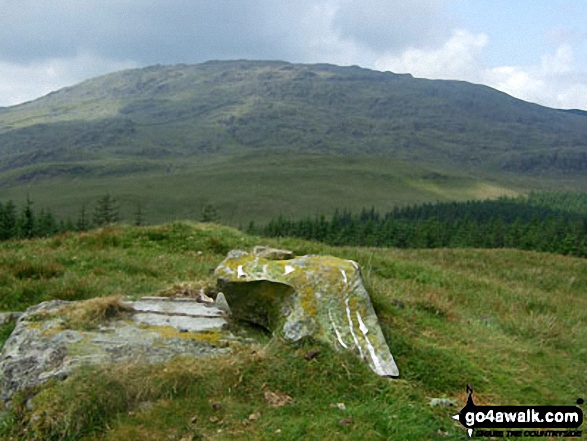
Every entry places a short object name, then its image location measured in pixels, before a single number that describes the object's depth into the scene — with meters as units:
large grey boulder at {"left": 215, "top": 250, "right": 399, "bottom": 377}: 7.70
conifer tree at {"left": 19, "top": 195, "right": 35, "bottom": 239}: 58.25
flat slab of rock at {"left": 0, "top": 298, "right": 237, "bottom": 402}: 6.91
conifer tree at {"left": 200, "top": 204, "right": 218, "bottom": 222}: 79.31
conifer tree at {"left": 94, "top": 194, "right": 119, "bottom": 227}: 83.19
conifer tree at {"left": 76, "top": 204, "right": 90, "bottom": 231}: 81.16
